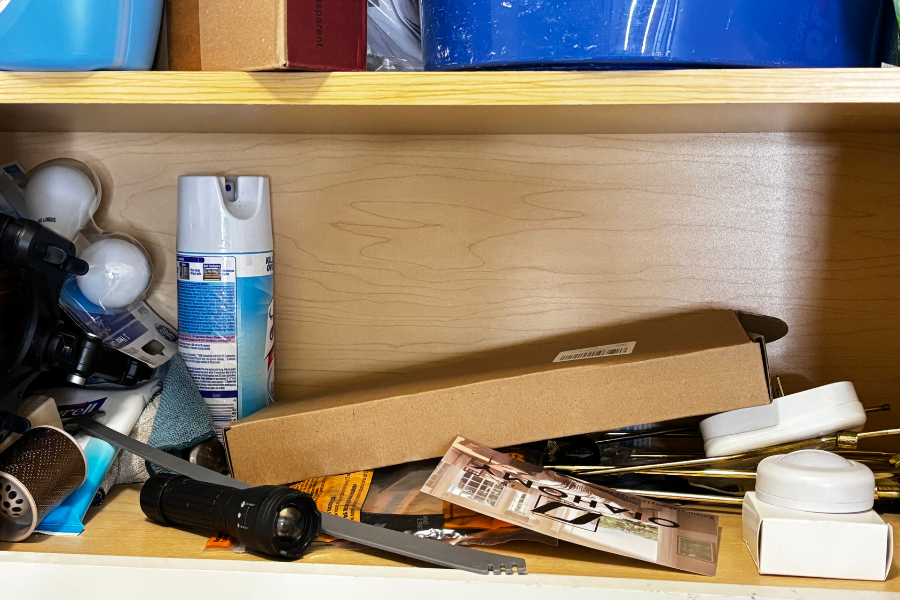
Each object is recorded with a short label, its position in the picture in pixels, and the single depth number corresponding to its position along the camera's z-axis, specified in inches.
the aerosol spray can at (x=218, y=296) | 30.5
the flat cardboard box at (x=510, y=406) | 24.4
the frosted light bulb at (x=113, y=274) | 30.3
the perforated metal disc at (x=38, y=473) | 22.8
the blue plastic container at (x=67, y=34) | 21.8
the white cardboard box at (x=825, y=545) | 20.9
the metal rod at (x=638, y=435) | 31.8
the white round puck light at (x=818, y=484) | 21.6
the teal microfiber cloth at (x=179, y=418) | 28.0
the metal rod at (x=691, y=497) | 26.2
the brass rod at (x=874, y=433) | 25.1
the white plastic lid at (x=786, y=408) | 25.6
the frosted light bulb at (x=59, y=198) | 30.8
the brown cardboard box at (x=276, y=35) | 21.0
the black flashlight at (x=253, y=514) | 21.4
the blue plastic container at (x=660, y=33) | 20.6
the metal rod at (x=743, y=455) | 26.0
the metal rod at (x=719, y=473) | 26.2
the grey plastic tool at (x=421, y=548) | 21.0
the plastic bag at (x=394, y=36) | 27.0
